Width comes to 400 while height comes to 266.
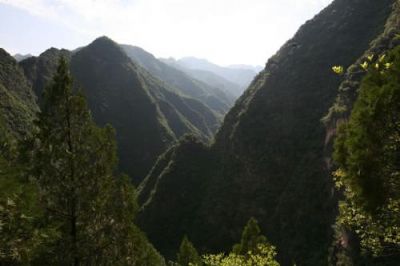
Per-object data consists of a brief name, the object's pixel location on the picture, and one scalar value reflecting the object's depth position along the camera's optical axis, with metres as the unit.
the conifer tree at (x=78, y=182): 18.38
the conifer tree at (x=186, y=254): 54.06
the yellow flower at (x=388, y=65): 10.83
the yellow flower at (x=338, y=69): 10.86
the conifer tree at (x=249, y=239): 44.42
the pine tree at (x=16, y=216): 9.54
